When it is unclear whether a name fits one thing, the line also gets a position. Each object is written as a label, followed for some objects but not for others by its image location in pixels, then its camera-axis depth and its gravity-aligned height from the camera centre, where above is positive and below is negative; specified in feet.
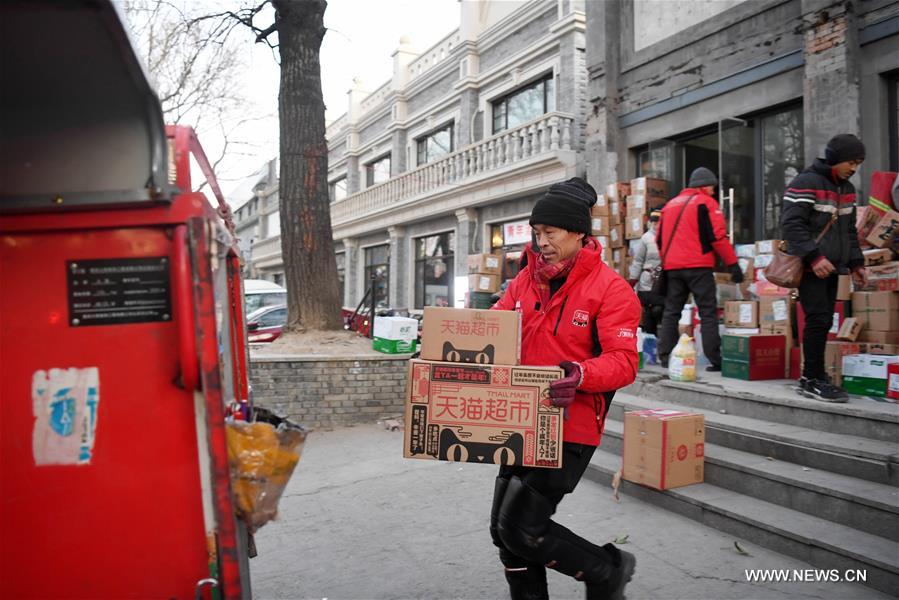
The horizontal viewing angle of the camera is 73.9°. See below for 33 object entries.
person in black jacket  14.58 +0.95
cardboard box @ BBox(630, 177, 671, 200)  29.30 +4.65
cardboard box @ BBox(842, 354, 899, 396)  14.90 -2.52
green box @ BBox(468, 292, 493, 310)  40.14 -0.99
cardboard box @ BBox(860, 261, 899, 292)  16.10 -0.10
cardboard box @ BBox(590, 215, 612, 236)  30.63 +2.91
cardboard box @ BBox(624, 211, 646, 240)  28.94 +2.70
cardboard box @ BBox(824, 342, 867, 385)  15.80 -2.14
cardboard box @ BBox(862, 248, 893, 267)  16.84 +0.52
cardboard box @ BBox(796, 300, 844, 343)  17.24 -1.23
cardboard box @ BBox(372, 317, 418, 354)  24.27 -2.01
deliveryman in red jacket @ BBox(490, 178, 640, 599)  7.89 -1.13
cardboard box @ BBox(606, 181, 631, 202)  30.76 +4.64
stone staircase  10.56 -4.15
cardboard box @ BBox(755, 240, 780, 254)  23.25 +1.21
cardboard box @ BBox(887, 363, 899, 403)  14.49 -2.62
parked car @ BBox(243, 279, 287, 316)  46.90 -0.55
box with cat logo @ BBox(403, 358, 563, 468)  7.79 -1.73
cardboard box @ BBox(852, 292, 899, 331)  15.49 -0.93
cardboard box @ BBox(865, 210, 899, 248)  16.99 +1.26
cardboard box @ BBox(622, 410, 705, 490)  13.33 -3.83
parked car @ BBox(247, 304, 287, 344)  36.96 -2.24
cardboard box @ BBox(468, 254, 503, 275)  40.86 +1.41
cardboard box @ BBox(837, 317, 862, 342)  16.03 -1.47
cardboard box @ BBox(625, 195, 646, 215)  29.07 +3.75
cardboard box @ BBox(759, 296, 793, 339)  18.51 -1.21
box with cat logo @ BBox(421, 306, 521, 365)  8.09 -0.70
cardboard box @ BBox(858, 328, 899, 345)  15.30 -1.63
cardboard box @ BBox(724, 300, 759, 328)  20.04 -1.22
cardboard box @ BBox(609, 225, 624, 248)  30.42 +2.29
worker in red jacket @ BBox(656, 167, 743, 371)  18.99 +0.85
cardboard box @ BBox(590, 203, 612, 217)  30.99 +3.83
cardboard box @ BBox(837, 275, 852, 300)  17.21 -0.37
